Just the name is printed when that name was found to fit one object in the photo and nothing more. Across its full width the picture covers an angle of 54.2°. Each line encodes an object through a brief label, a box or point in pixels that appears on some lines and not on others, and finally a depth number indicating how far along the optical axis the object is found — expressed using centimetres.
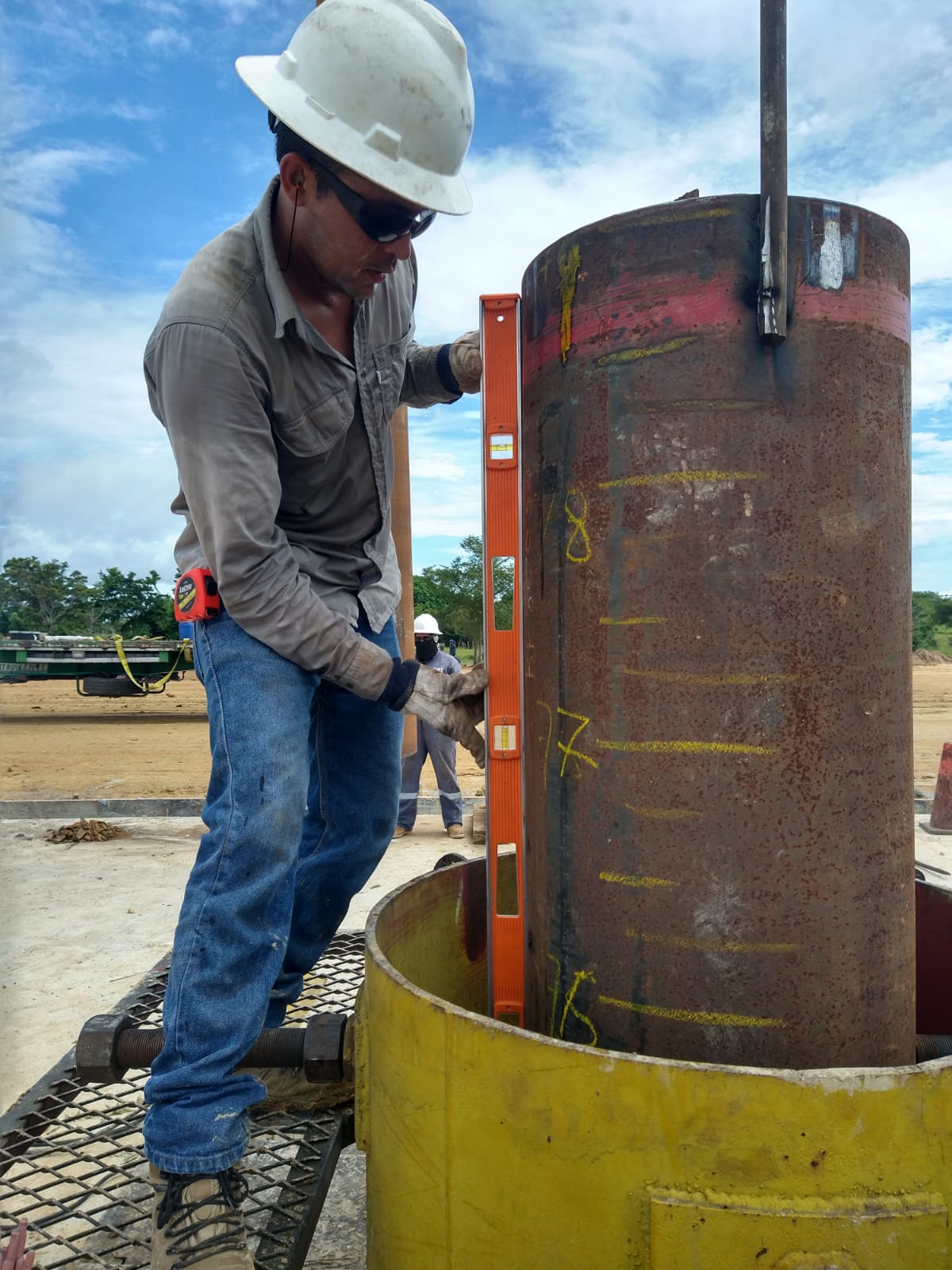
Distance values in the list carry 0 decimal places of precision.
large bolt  192
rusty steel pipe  142
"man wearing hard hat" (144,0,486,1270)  170
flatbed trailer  1550
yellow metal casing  118
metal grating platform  190
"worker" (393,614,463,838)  695
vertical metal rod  140
